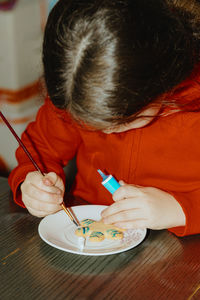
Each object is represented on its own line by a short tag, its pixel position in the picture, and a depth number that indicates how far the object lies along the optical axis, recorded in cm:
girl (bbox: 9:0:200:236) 66
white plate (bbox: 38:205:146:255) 80
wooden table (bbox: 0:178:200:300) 69
